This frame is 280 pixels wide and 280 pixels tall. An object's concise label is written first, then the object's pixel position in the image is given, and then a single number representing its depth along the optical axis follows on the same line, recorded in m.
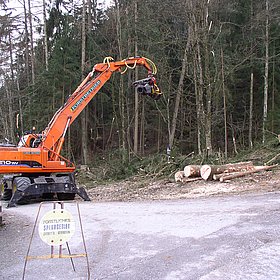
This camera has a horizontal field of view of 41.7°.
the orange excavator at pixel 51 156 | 11.52
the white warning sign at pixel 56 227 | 4.24
